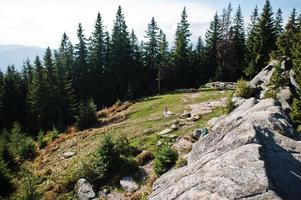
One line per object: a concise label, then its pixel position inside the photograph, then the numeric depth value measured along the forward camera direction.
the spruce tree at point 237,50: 43.53
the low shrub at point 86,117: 26.86
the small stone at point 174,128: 18.96
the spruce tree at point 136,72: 42.76
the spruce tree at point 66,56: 44.84
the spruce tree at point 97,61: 44.60
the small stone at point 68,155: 20.01
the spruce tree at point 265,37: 36.89
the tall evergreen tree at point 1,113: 42.27
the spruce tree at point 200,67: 45.51
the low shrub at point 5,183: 16.60
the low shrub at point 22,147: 23.14
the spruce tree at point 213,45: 45.86
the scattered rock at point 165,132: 18.54
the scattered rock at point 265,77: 20.56
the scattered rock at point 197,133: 16.31
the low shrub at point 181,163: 11.46
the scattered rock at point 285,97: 16.17
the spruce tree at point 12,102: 42.95
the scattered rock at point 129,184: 13.81
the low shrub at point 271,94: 16.56
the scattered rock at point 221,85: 32.98
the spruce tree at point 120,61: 44.44
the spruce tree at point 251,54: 36.63
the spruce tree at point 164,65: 44.67
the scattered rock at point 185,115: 21.08
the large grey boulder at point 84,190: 13.83
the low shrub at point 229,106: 17.94
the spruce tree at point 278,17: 45.27
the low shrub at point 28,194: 12.71
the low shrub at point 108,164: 14.91
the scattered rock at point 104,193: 13.84
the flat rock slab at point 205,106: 21.77
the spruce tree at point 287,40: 22.39
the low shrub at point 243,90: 19.13
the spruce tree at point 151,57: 45.44
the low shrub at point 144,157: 15.61
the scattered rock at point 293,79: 17.43
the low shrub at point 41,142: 24.99
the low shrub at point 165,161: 13.28
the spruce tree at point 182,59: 45.21
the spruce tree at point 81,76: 44.75
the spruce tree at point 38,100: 39.93
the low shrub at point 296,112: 14.75
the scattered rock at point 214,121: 17.35
